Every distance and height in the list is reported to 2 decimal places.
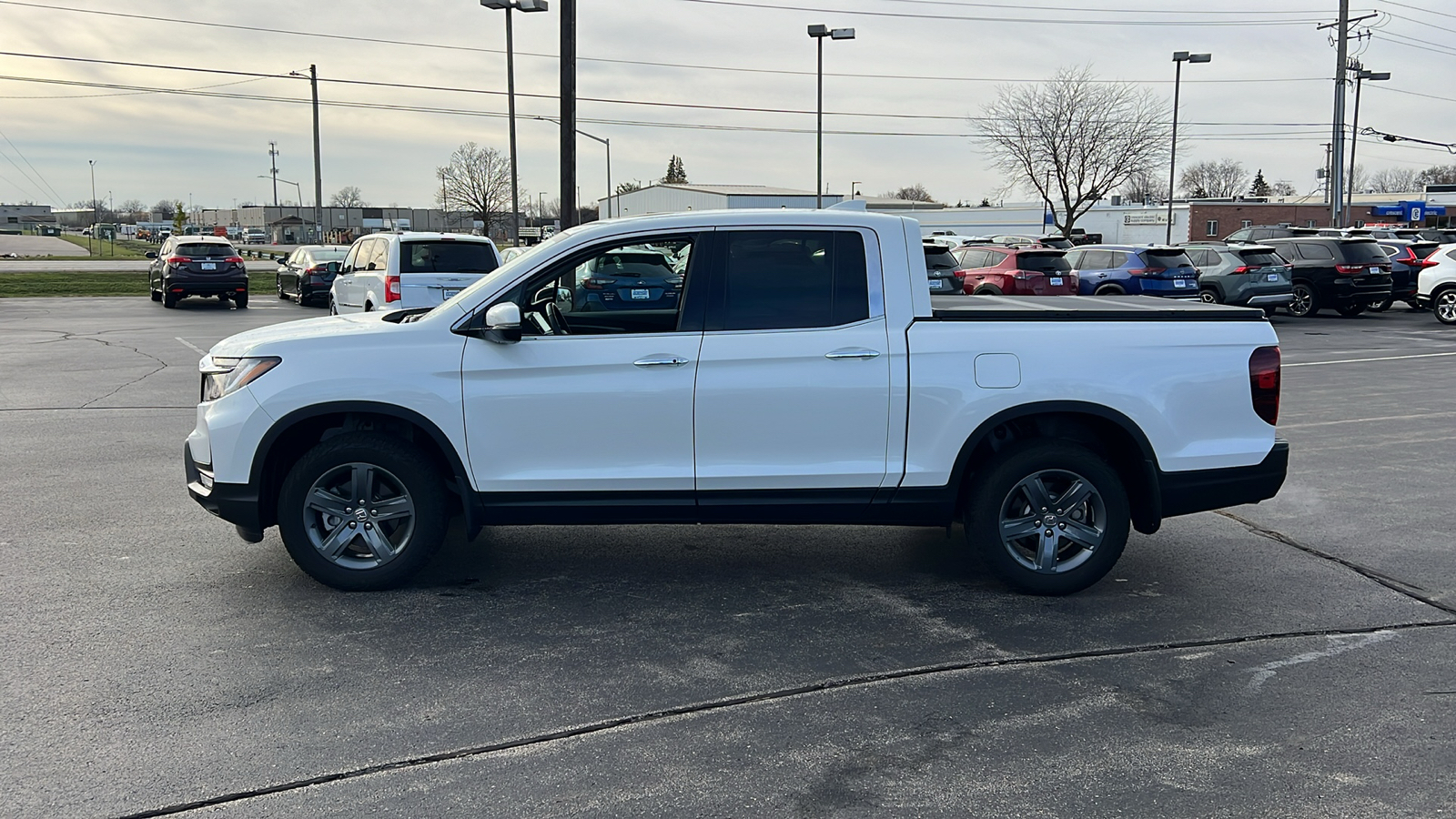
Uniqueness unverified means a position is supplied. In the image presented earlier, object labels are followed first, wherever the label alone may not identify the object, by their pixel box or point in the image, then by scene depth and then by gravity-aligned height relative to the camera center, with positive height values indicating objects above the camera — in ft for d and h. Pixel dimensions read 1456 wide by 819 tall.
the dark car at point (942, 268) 60.70 +0.16
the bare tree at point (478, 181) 272.92 +19.78
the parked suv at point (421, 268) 51.42 -0.11
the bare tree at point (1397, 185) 458.91 +36.09
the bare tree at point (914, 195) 424.87 +28.16
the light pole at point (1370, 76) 145.48 +24.48
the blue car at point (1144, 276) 73.56 -0.21
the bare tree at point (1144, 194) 320.25 +23.21
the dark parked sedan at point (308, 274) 91.20 -0.74
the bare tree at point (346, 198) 524.11 +29.80
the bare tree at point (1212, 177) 451.53 +36.55
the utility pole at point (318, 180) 150.92 +10.87
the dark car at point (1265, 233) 106.32 +3.78
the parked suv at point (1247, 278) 78.28 -0.38
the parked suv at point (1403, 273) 88.28 +0.11
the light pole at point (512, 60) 80.43 +17.69
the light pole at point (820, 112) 122.72 +16.91
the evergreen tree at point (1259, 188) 440.86 +32.62
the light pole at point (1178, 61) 142.41 +25.78
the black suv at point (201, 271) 90.02 -0.59
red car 71.10 -0.24
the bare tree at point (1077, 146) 166.30 +18.01
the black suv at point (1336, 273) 80.53 +0.08
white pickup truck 18.04 -2.12
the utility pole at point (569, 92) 58.85 +8.79
